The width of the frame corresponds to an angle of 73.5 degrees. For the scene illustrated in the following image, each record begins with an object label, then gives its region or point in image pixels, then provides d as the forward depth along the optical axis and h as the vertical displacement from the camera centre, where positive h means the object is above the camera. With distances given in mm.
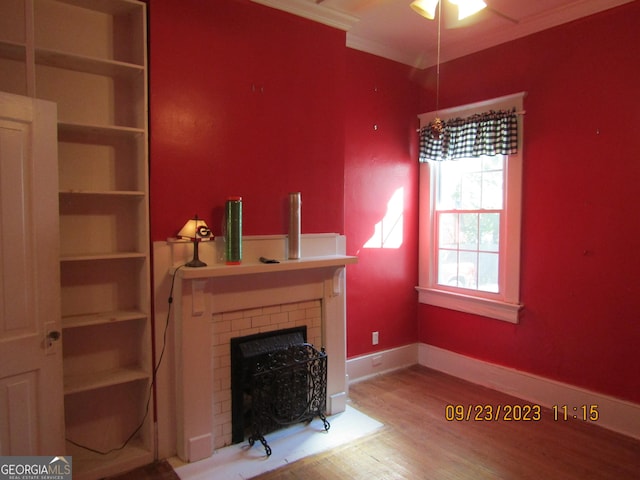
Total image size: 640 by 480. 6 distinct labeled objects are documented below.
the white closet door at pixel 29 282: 1871 -264
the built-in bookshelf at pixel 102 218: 2268 +34
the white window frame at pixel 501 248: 3369 -198
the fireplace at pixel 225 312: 2473 -564
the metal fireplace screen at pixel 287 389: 2635 -1059
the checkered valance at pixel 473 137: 3346 +736
